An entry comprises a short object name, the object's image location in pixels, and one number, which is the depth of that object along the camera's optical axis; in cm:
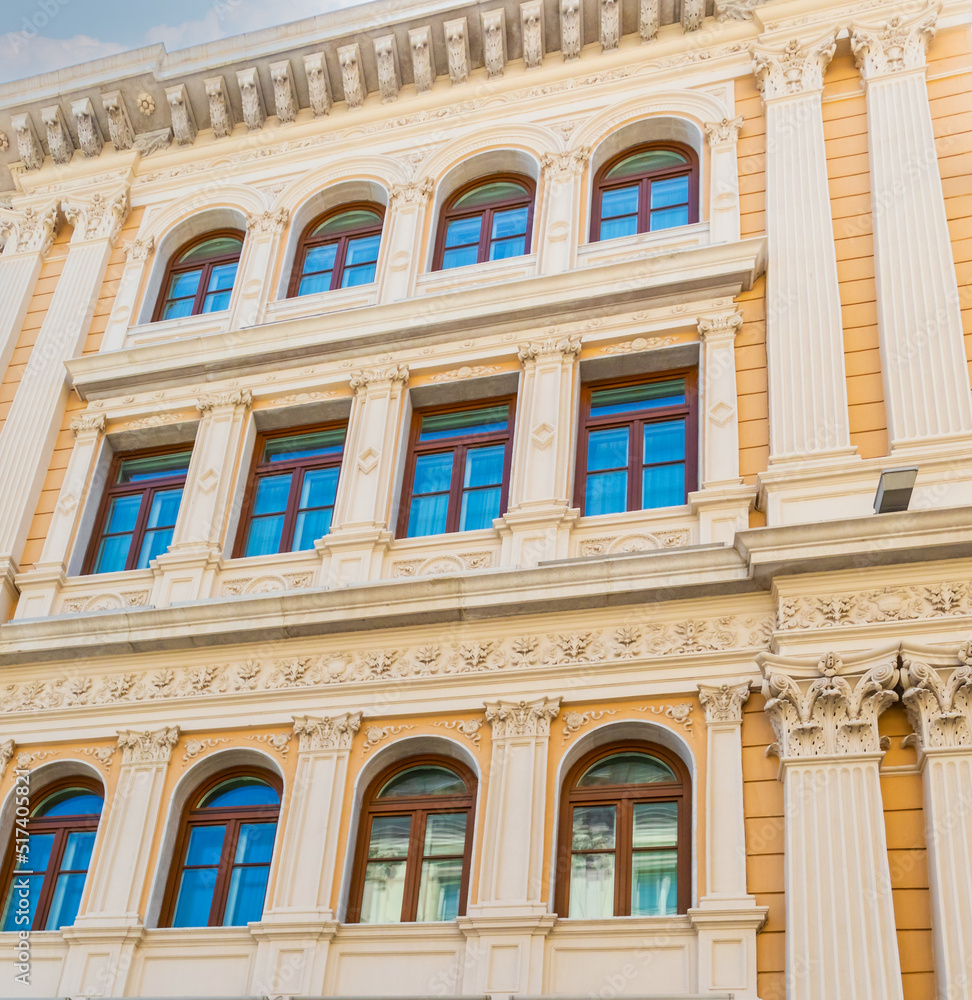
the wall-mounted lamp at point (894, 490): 1020
